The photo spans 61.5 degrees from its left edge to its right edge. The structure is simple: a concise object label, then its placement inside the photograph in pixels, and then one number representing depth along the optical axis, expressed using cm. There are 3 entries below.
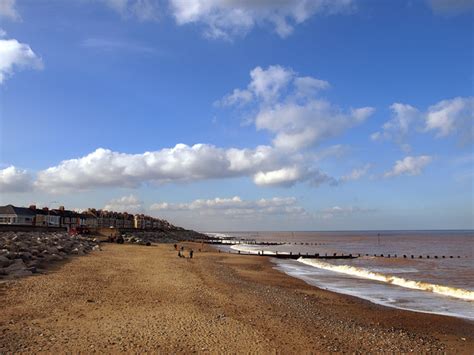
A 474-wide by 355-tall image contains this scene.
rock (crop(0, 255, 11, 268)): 1806
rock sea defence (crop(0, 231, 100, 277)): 1808
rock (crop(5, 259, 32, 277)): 1731
